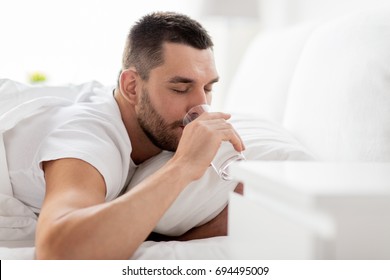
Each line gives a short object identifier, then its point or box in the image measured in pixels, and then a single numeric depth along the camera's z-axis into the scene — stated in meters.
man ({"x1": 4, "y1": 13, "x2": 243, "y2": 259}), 1.82
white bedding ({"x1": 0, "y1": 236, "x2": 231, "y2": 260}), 1.85
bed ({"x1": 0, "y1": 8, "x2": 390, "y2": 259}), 1.96
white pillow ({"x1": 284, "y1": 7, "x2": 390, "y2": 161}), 1.98
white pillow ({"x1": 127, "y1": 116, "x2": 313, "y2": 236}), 1.98
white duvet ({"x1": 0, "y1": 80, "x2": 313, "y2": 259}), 1.88
